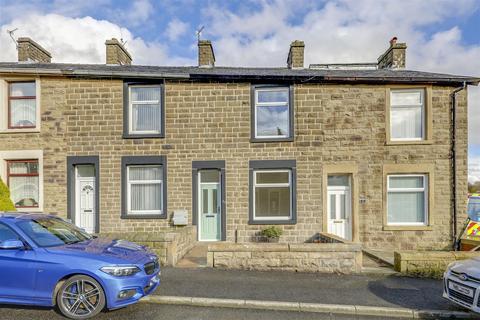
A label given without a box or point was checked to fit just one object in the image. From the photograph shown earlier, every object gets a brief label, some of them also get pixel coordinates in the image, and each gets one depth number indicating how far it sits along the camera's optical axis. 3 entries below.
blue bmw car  4.59
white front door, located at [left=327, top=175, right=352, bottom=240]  10.80
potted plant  10.14
